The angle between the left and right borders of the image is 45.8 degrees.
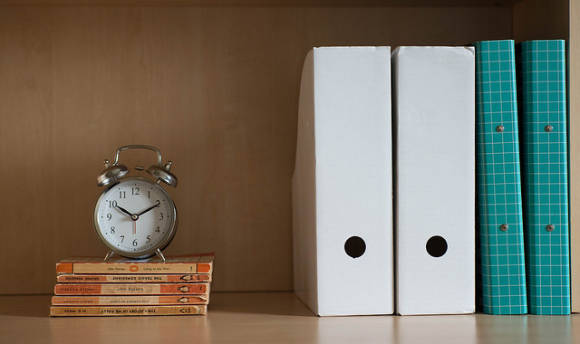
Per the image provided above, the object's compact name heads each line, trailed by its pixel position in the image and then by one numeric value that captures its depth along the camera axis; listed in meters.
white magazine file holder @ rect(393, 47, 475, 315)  0.94
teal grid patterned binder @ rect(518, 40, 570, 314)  0.95
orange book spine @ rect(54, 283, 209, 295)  0.98
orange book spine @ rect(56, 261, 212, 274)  0.98
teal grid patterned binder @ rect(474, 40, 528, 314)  0.95
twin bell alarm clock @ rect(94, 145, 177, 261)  1.03
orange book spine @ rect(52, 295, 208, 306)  0.97
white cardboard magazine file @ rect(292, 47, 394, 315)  0.93
